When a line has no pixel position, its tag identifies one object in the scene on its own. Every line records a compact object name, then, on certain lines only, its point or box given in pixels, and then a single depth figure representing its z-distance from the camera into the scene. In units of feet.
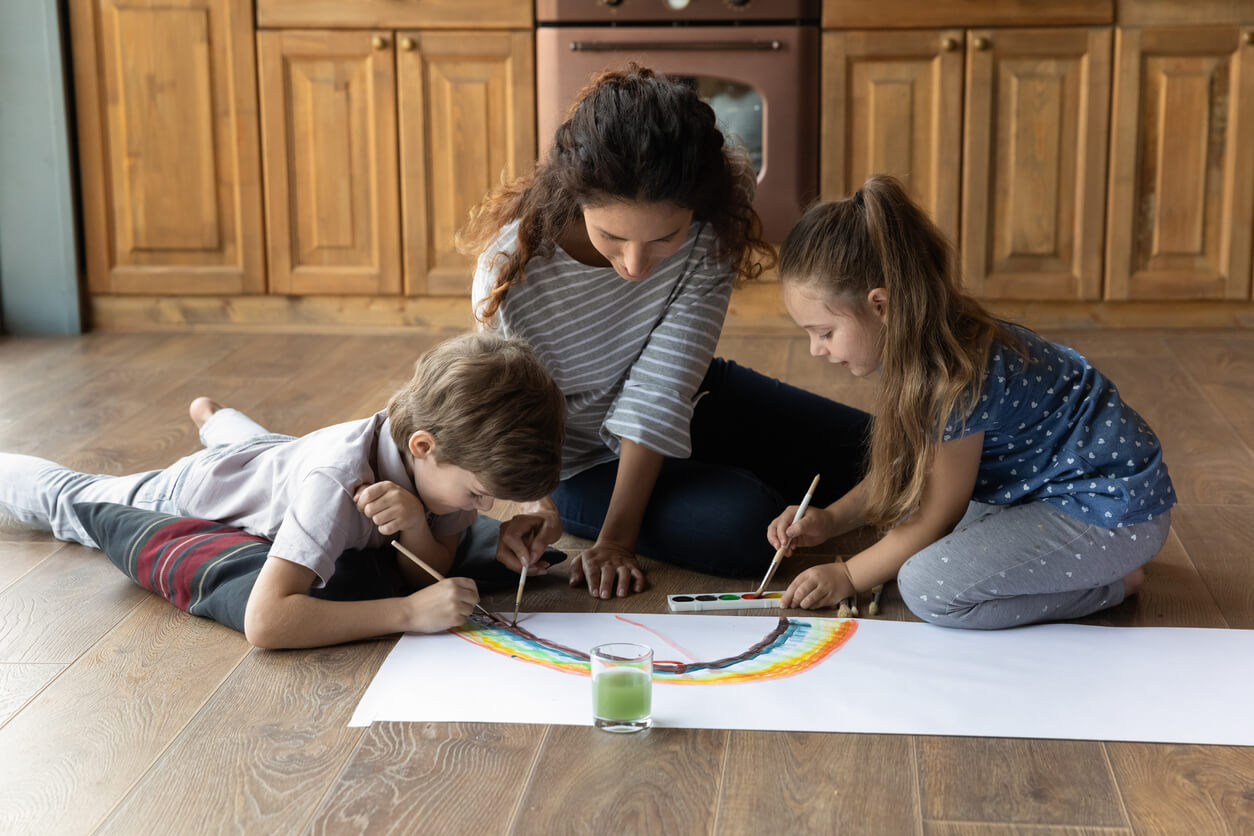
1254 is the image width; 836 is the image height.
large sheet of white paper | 4.26
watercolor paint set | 5.30
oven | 10.19
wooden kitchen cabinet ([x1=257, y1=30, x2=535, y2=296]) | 10.61
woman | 5.18
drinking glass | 4.09
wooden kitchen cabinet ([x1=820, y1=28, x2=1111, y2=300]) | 10.29
